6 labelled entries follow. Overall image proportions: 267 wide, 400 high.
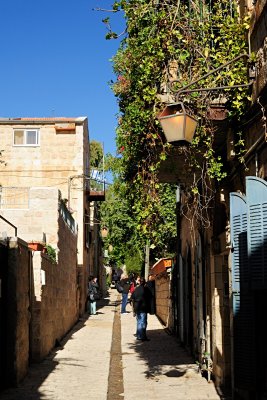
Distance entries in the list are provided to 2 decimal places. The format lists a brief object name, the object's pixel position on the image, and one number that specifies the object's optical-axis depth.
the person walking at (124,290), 25.99
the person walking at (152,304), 17.61
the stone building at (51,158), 29.52
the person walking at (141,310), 17.08
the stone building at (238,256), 6.59
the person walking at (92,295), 26.89
